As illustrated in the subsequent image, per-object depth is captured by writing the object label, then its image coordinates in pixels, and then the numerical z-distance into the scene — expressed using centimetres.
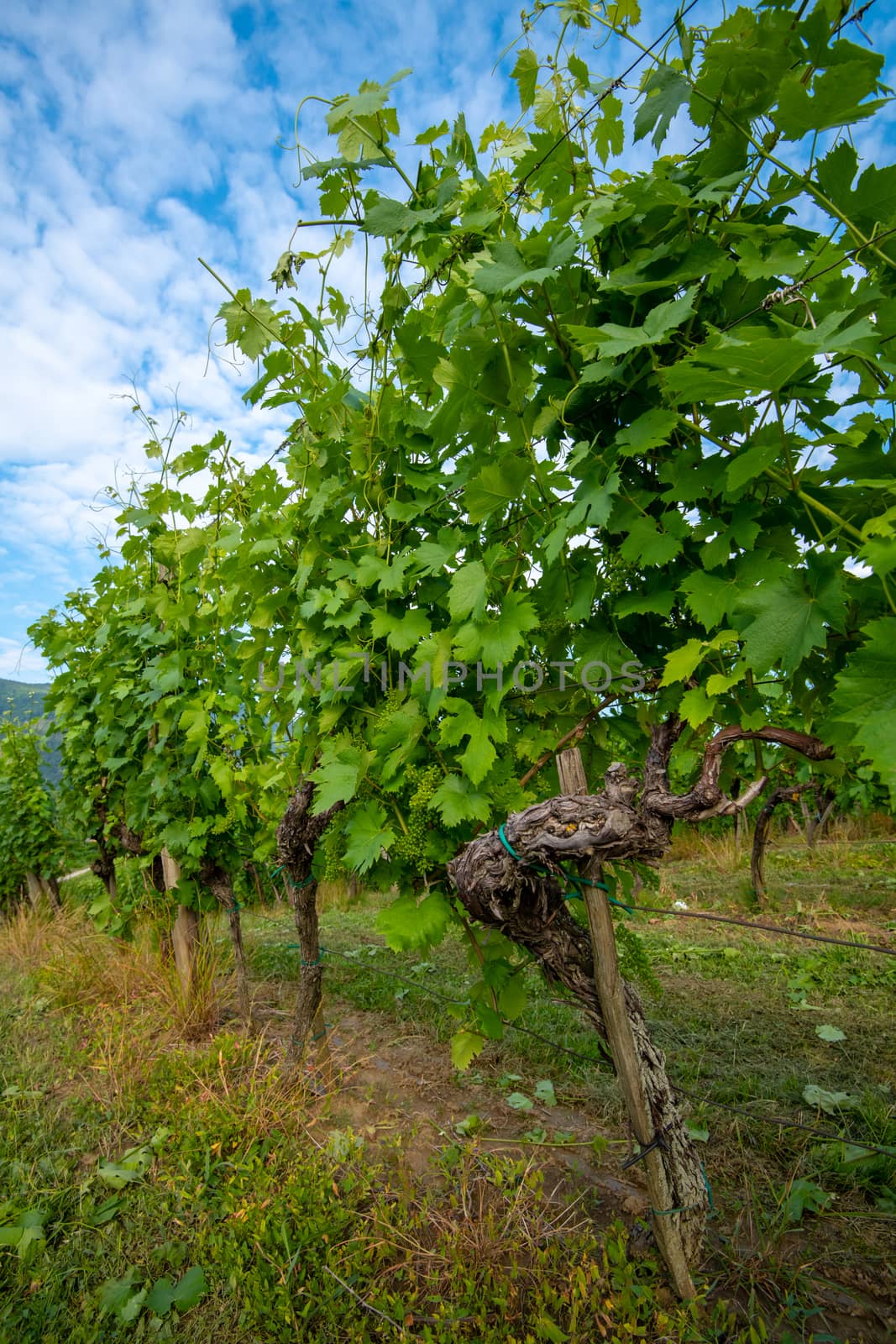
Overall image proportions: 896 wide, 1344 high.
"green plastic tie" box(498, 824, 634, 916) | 165
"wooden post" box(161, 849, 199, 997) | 388
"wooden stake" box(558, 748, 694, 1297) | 173
